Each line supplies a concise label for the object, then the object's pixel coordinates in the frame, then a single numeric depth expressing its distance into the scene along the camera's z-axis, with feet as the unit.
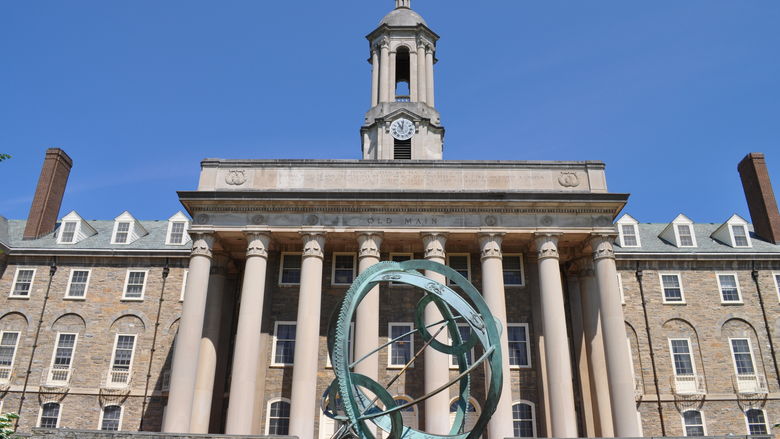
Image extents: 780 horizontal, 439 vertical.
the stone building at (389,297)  104.68
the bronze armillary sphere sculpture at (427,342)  59.11
